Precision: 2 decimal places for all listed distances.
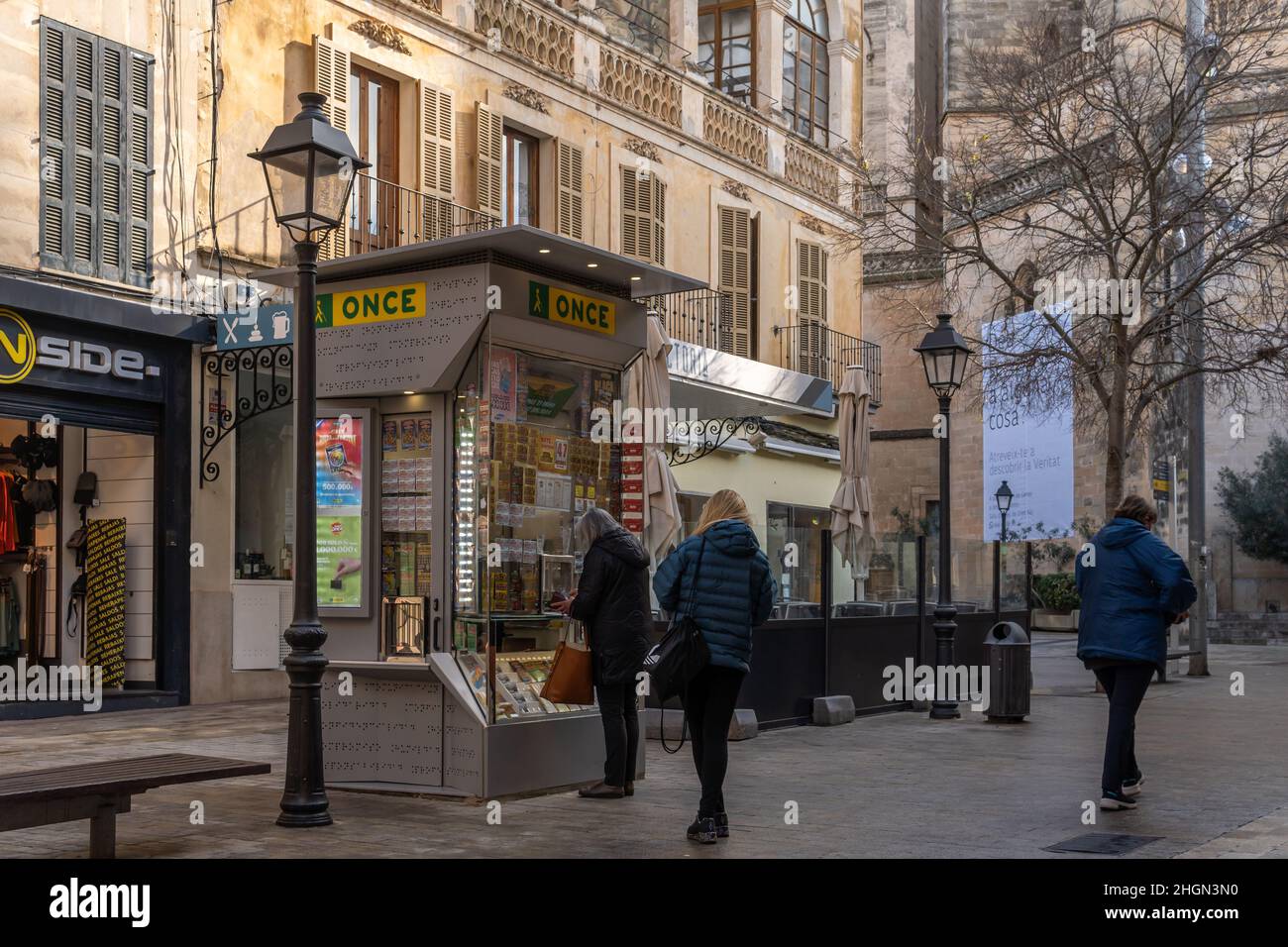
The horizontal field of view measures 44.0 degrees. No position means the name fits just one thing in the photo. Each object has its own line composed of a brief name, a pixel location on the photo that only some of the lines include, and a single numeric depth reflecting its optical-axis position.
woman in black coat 9.65
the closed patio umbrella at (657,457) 15.85
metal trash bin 15.11
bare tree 19.39
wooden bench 6.61
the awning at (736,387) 18.62
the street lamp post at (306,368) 8.54
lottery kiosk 9.70
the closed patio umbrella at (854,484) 17.27
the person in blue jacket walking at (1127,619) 9.30
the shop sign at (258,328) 15.82
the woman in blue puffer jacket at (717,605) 8.10
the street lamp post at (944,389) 16.14
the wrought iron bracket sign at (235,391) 16.70
